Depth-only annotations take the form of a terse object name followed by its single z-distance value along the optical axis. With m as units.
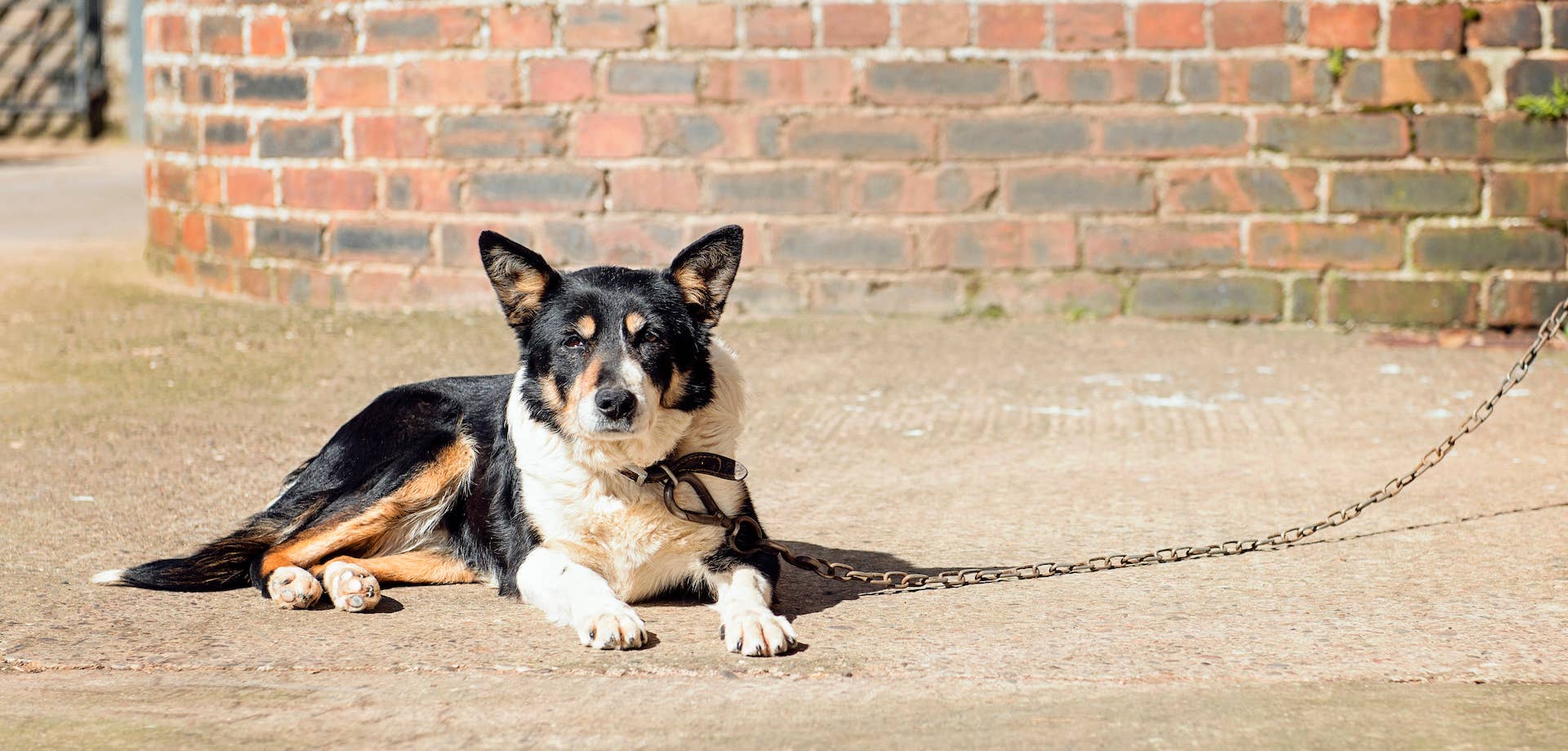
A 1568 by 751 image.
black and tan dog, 8.70
